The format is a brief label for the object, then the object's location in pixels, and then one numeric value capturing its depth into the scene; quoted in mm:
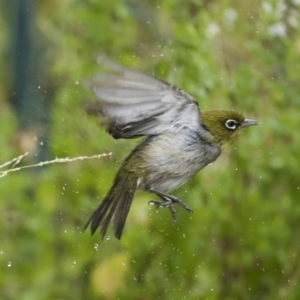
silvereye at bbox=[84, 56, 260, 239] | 4401
